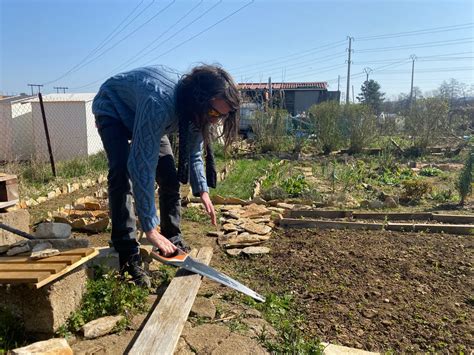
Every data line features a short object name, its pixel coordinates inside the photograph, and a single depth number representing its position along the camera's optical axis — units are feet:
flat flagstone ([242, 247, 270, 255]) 12.43
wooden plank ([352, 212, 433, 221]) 16.81
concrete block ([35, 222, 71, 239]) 8.38
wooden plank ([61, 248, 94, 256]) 7.29
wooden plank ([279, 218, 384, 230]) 15.38
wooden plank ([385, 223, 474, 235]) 14.97
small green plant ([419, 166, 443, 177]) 29.12
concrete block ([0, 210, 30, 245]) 11.00
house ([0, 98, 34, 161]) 34.04
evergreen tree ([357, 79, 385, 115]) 145.59
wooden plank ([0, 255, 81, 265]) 6.89
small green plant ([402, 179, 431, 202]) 20.56
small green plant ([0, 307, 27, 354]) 6.48
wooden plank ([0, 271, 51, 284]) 6.15
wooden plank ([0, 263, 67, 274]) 6.52
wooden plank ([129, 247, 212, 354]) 6.34
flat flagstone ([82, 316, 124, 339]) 6.91
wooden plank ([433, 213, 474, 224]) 16.25
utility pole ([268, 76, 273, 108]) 41.21
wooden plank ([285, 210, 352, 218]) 17.16
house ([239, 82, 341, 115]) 77.92
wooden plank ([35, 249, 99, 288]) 6.21
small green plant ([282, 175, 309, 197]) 21.17
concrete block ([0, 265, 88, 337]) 6.60
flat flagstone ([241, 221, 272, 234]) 14.44
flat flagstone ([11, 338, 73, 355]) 5.57
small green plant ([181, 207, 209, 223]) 15.61
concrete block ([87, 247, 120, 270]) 8.92
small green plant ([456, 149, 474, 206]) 19.35
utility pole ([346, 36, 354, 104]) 105.23
